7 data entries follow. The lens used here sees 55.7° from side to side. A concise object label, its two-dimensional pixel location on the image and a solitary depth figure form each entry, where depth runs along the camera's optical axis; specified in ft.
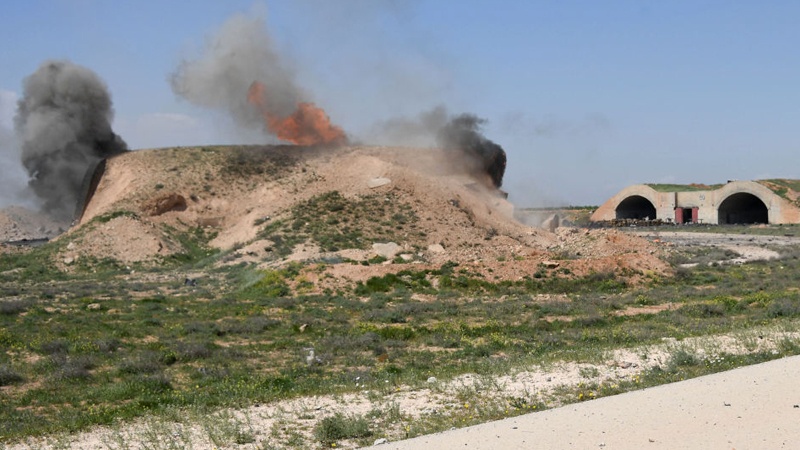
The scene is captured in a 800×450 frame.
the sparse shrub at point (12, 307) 71.05
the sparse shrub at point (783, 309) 61.46
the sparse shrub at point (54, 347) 53.21
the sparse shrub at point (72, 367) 45.80
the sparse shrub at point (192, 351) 51.65
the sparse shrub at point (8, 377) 44.77
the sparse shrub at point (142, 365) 47.62
